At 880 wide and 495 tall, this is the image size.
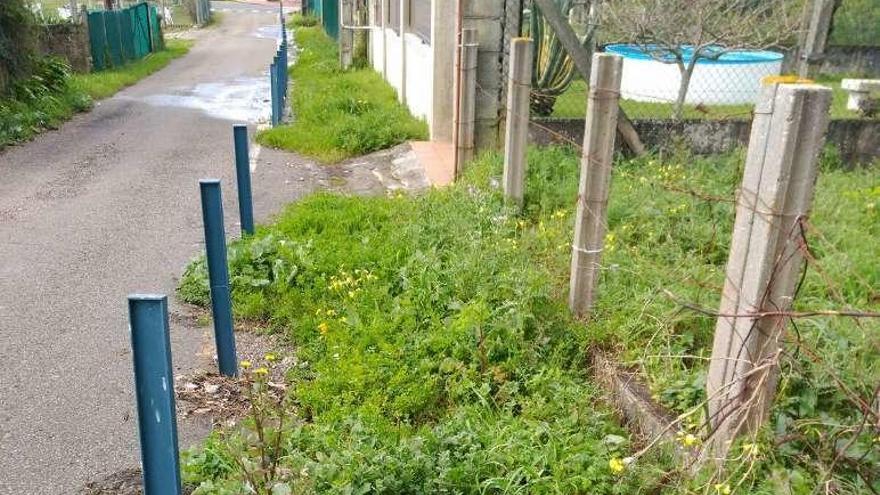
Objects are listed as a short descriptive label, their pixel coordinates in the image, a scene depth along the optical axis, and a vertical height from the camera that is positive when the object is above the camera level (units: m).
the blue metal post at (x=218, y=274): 4.11 -1.53
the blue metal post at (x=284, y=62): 14.01 -1.50
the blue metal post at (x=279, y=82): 11.50 -1.59
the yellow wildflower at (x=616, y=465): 2.70 -1.64
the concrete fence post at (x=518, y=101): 5.37 -0.80
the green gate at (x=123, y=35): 17.14 -1.45
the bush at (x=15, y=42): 11.44 -1.04
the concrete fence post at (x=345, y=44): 16.89 -1.38
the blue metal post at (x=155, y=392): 2.49 -1.34
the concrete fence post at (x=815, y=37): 7.68 -0.47
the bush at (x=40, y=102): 10.54 -1.92
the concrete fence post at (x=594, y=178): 3.74 -0.93
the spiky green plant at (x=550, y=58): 8.59 -0.80
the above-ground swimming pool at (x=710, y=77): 11.69 -1.35
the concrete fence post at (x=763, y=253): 2.45 -0.86
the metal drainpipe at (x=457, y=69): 7.03 -0.78
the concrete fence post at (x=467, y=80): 6.77 -0.84
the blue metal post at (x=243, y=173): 5.71 -1.40
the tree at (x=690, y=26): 7.59 -0.40
